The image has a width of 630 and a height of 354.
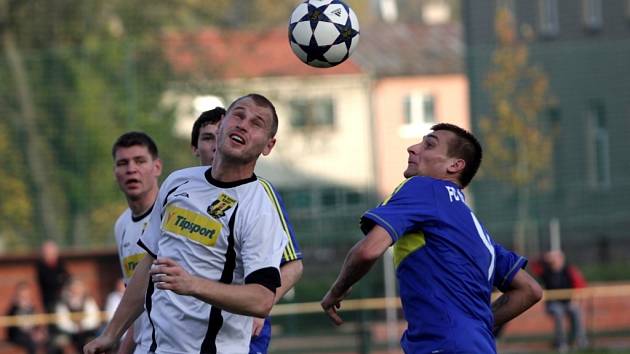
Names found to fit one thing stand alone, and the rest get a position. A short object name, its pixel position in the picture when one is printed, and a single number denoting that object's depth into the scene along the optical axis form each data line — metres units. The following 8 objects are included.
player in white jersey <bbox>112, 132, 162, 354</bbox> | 15.02
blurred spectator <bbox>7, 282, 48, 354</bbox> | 34.78
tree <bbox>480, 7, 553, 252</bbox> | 41.53
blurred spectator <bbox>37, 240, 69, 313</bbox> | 35.75
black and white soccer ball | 14.82
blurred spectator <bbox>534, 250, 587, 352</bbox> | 37.53
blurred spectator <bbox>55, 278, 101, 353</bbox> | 34.69
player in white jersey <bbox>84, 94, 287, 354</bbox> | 11.27
